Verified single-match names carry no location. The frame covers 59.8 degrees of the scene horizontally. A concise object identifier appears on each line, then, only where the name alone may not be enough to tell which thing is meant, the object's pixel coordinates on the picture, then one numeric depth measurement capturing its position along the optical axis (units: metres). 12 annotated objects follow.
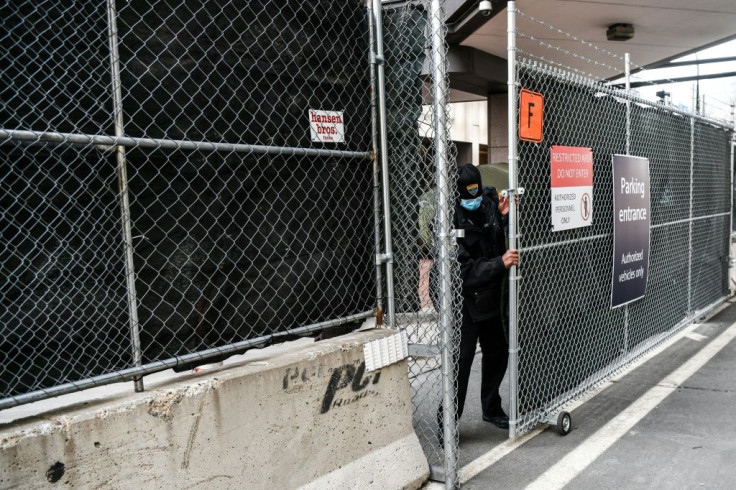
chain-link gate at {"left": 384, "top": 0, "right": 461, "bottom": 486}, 3.85
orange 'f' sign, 4.57
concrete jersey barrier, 2.46
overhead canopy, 8.89
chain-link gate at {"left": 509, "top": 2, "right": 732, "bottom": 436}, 4.84
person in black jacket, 4.77
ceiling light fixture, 10.02
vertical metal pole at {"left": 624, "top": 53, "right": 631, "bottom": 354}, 6.39
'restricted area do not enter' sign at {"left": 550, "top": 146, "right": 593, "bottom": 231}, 5.08
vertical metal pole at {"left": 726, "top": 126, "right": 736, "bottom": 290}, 10.10
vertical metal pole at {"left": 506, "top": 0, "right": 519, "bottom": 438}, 4.42
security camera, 7.70
